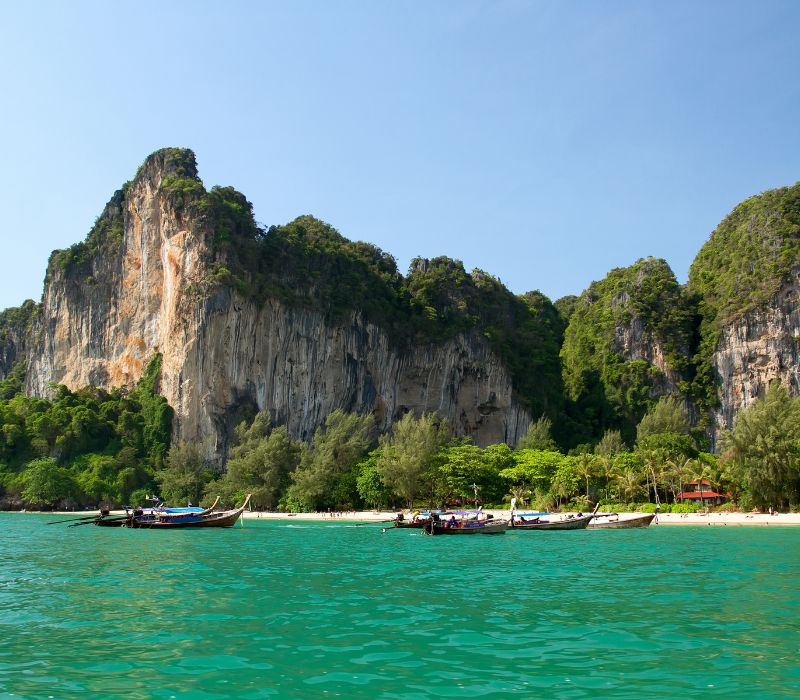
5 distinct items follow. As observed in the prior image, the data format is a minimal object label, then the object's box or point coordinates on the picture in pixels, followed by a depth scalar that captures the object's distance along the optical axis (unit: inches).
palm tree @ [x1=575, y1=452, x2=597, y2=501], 2342.5
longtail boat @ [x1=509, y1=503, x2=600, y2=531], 1765.5
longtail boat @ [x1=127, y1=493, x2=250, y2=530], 1860.2
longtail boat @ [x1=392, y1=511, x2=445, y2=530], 1827.0
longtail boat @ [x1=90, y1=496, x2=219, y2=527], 1893.5
